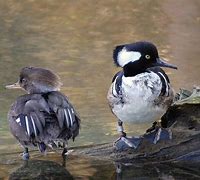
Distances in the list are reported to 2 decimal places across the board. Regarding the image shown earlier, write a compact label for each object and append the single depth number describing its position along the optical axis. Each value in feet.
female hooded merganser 33.09
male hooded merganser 32.78
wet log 34.65
